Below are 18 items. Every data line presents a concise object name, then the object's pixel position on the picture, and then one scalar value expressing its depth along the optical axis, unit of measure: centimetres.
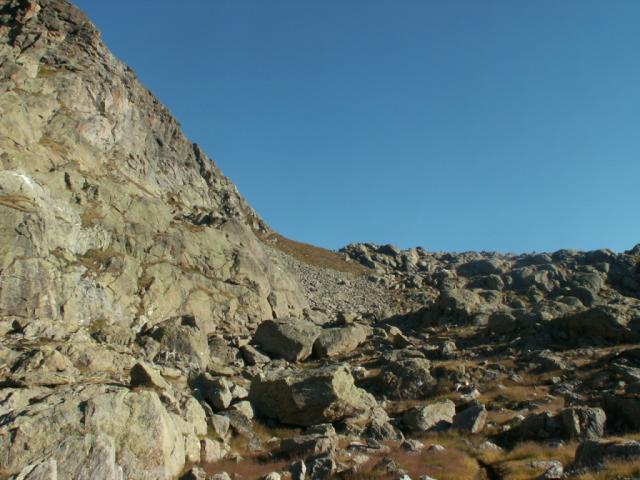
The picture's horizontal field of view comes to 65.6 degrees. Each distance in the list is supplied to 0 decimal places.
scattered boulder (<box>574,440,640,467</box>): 1320
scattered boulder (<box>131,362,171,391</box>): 2075
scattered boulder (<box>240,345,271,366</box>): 3647
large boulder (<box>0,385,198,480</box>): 1287
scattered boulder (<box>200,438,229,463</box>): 1773
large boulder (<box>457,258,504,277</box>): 10306
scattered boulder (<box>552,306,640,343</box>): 3712
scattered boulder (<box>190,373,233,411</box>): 2405
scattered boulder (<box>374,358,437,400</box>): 2989
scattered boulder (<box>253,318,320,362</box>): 3897
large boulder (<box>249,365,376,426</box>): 2341
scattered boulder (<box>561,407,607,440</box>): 1935
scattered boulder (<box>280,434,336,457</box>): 1779
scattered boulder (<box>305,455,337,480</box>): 1494
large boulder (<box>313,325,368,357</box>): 4081
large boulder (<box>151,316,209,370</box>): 3219
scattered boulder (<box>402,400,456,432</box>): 2273
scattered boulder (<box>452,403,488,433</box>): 2162
